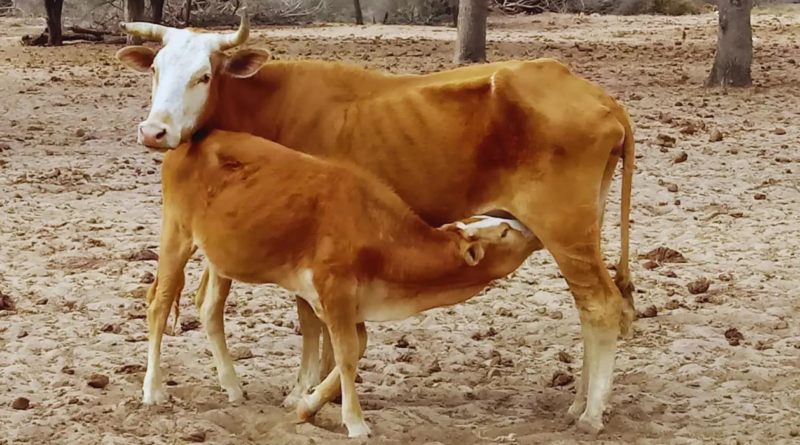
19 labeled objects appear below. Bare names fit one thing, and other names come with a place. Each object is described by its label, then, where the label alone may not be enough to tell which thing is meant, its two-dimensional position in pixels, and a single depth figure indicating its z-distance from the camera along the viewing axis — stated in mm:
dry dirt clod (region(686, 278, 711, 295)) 6996
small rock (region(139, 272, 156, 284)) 7152
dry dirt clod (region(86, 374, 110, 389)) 5297
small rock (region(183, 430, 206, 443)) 4633
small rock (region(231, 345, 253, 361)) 5916
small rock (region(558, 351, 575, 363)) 5938
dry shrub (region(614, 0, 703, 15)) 29234
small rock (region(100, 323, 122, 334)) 6211
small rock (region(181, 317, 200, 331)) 6355
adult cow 4707
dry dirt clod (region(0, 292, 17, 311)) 6484
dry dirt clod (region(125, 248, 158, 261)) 7605
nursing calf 4535
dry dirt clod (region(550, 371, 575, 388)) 5594
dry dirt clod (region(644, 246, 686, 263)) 7707
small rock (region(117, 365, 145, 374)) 5562
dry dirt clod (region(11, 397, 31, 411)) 4965
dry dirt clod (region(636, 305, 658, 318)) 6633
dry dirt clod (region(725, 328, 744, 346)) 6080
